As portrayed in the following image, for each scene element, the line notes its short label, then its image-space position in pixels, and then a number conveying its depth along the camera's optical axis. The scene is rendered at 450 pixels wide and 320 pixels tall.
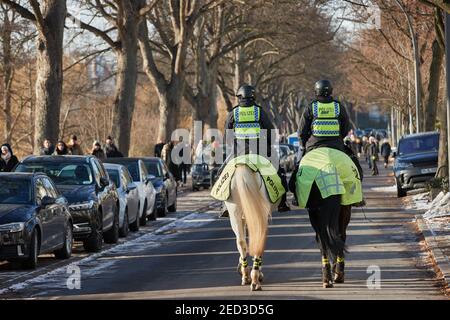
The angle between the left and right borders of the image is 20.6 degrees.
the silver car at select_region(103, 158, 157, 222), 26.72
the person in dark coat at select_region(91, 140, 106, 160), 32.34
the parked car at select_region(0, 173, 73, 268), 16.41
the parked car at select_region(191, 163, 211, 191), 44.12
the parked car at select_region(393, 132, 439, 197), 34.50
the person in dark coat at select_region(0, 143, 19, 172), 26.00
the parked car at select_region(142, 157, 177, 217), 29.92
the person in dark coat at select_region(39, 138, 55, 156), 28.45
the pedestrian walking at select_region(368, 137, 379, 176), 54.53
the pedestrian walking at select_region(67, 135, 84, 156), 31.00
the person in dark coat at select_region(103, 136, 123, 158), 34.91
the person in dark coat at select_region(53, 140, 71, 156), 27.61
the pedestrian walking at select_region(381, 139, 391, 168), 59.88
